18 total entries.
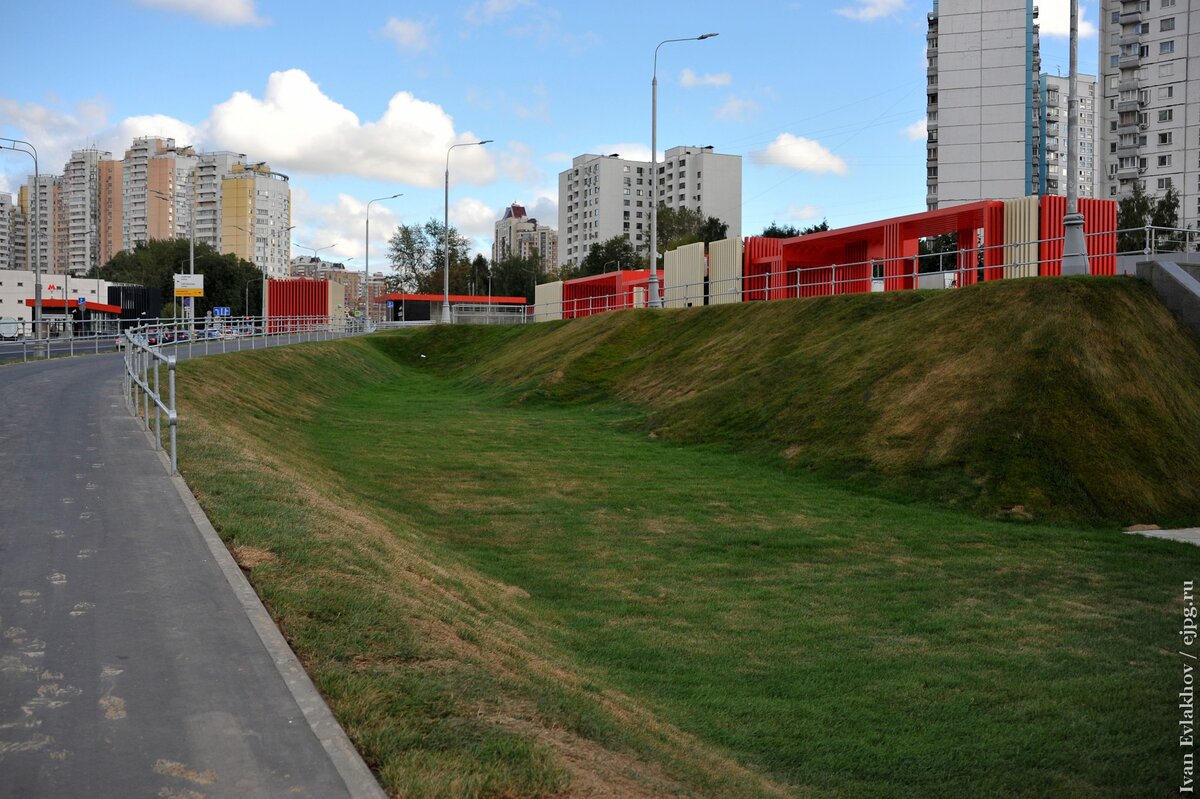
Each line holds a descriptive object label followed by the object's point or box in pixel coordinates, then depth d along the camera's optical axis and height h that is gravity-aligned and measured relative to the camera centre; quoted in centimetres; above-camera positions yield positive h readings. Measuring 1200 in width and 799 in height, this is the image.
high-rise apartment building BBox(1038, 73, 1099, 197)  11500 +3082
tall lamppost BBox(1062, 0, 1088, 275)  1850 +251
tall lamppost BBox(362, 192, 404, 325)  7043 +681
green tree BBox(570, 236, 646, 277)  10338 +1198
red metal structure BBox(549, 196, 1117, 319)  2792 +454
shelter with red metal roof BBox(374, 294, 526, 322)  8525 +556
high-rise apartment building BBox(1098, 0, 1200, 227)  7769 +2241
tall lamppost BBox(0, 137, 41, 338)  3609 +486
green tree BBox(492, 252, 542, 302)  11206 +1061
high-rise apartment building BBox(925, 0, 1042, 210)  7344 +2096
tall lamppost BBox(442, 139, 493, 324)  5834 +380
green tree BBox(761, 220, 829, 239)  9054 +1323
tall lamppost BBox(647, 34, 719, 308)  3453 +695
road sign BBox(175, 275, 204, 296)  6123 +523
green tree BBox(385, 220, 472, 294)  12469 +1463
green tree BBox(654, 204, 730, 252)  9966 +1505
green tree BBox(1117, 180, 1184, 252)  6256 +1047
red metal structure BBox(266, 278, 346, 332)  7412 +531
